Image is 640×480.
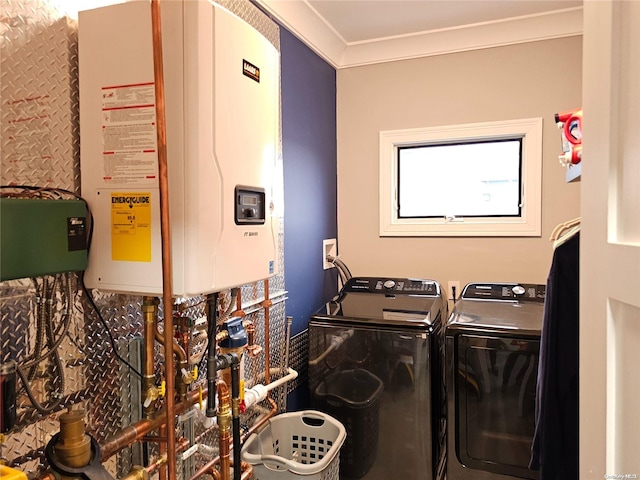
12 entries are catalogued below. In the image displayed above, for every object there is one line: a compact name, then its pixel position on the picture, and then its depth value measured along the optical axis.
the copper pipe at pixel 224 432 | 1.23
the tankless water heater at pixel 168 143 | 0.99
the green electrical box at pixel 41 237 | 0.85
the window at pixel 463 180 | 2.45
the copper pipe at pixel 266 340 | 1.79
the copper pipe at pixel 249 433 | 1.35
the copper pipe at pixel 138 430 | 1.00
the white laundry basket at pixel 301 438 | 1.76
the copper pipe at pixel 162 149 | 0.96
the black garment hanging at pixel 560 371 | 1.16
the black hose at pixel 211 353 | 1.18
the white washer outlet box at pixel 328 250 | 2.60
